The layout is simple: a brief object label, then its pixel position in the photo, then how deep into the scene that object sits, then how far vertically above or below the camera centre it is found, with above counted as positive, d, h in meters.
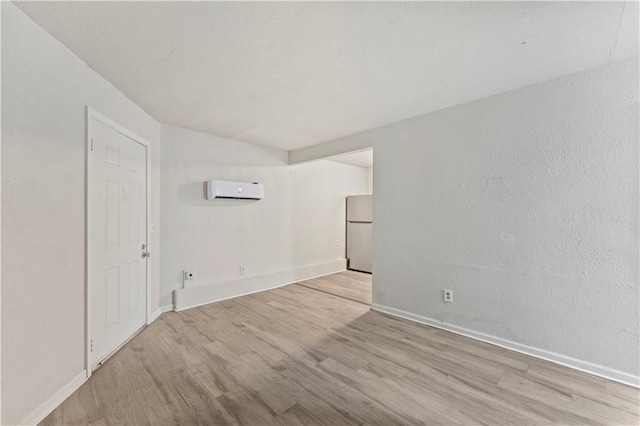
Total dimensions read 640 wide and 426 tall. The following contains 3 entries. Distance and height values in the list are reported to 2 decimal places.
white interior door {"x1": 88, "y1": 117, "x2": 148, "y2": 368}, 2.14 -0.25
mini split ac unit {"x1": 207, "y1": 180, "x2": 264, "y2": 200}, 3.68 +0.32
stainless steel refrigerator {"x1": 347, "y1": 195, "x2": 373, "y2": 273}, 5.84 -0.46
